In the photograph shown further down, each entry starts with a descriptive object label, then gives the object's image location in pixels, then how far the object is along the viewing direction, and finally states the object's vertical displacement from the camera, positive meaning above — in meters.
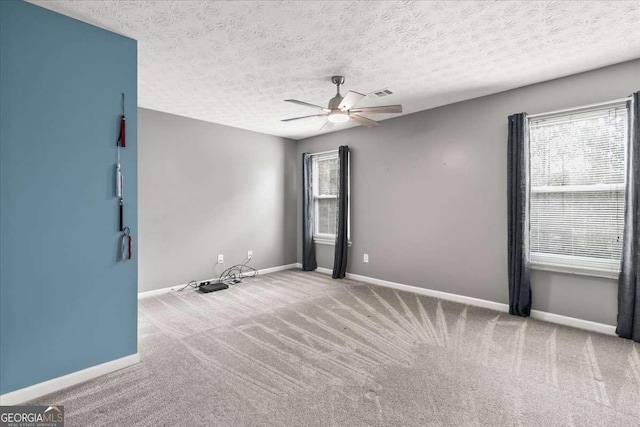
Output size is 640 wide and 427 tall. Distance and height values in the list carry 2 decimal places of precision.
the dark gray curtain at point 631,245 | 2.76 -0.31
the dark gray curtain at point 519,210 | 3.38 +0.01
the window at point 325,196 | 5.65 +0.28
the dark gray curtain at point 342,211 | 5.17 +0.00
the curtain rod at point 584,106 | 2.86 +1.03
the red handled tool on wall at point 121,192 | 2.33 +0.15
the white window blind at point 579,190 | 2.97 +0.21
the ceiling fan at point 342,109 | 3.02 +1.03
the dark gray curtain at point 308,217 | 5.80 -0.11
